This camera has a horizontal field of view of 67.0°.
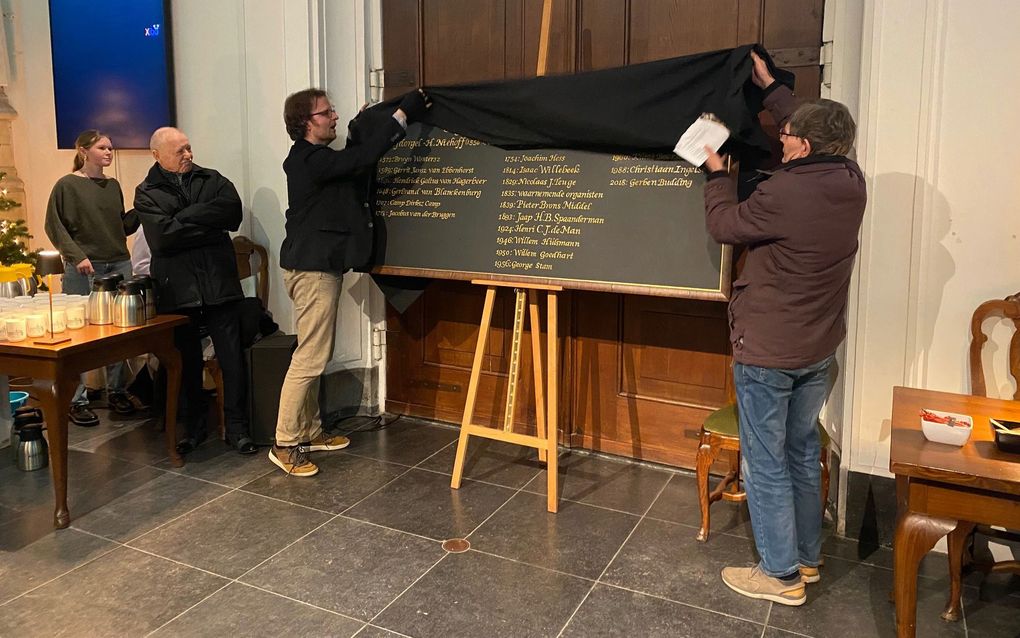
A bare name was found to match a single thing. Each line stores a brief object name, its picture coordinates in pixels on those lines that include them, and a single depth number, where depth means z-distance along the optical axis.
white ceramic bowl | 2.06
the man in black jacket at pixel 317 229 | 3.60
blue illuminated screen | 4.90
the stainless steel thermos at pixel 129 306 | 3.48
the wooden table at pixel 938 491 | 1.89
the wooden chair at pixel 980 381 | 2.54
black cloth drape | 2.91
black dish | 2.00
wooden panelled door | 3.44
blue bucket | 4.14
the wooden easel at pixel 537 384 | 3.34
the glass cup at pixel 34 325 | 3.17
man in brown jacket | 2.33
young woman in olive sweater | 4.53
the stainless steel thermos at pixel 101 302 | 3.49
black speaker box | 4.07
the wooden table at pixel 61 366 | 3.07
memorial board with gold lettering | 3.13
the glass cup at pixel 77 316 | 3.40
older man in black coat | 3.76
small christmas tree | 5.12
